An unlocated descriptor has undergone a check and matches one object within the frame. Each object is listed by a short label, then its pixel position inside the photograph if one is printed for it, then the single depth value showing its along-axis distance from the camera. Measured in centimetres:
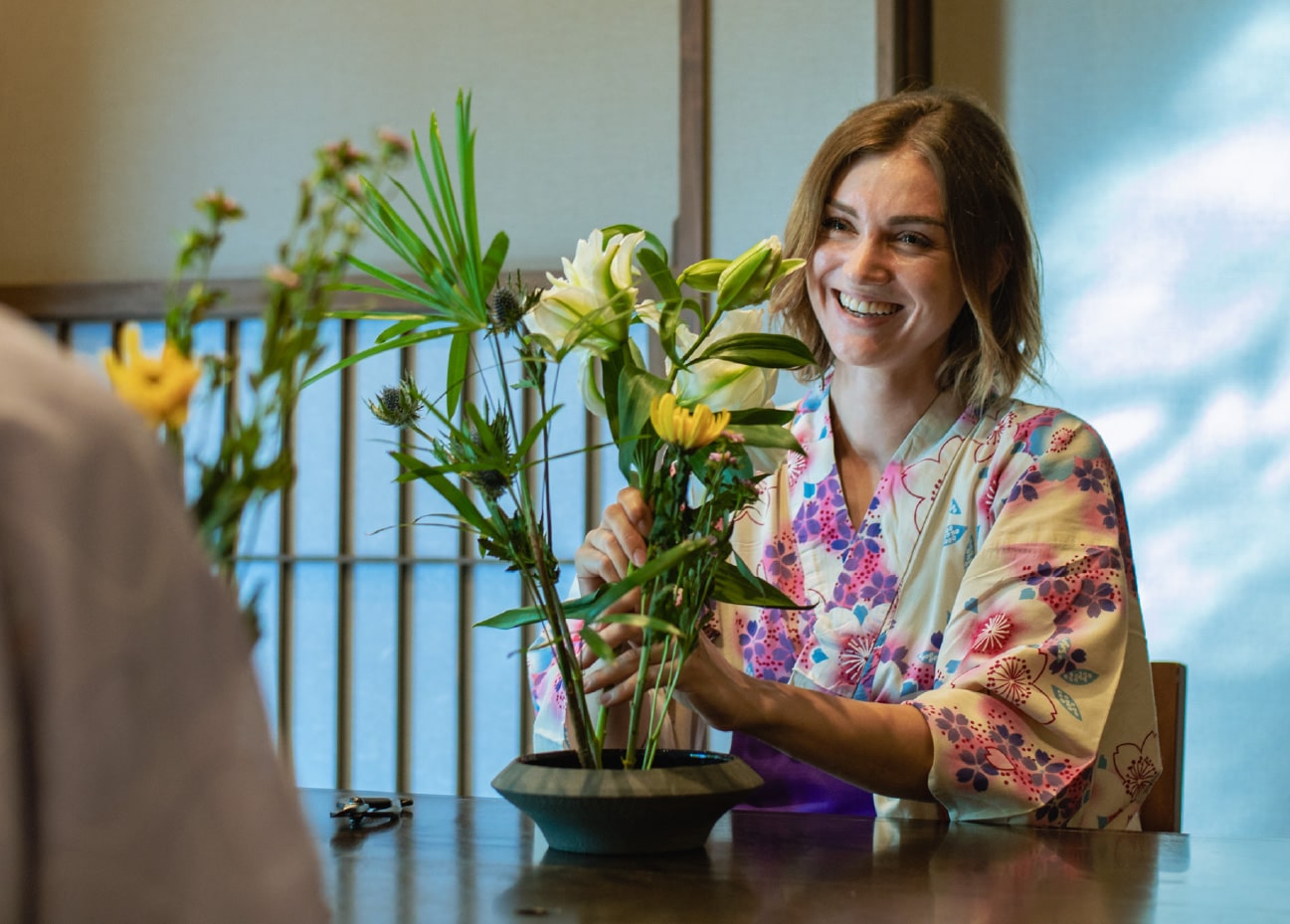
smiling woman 146
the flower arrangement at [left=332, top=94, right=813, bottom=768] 101
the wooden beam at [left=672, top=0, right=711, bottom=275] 301
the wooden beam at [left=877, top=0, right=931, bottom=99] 290
